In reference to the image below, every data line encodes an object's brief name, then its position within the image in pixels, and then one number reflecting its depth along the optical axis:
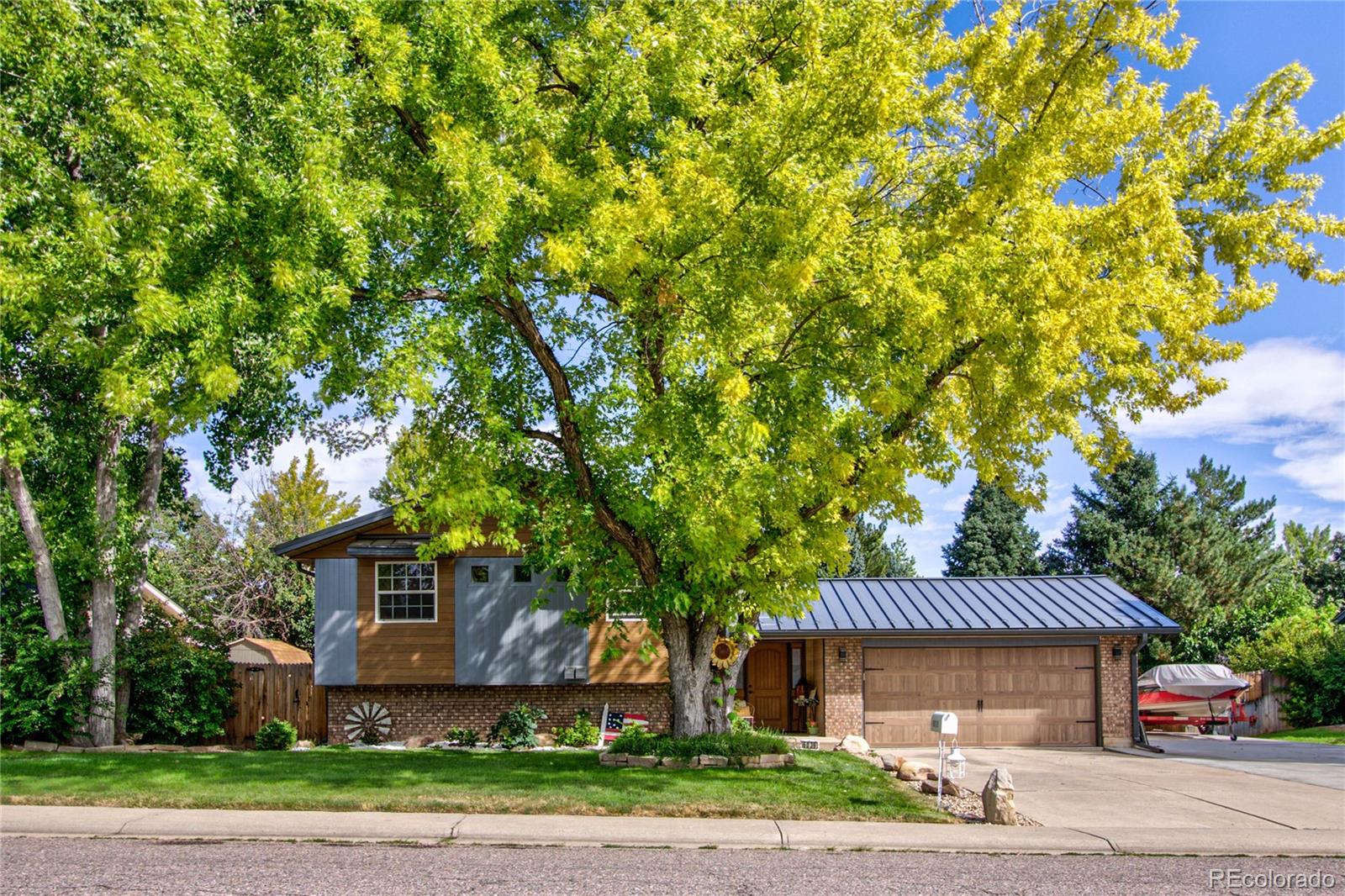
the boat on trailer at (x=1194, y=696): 31.05
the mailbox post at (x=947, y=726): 12.12
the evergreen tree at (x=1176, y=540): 39.84
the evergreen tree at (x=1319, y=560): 51.38
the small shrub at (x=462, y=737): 22.14
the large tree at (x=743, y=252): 12.98
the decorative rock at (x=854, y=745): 19.38
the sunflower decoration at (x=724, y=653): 17.62
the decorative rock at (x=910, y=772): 14.89
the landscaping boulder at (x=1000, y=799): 11.48
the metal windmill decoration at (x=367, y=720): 22.78
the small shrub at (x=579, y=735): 21.89
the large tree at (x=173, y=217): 11.77
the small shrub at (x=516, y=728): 22.05
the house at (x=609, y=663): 22.64
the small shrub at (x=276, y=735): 21.69
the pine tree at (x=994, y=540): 46.16
